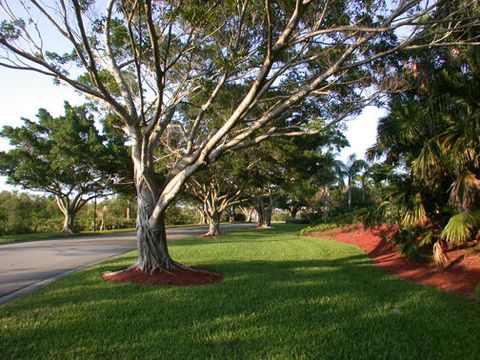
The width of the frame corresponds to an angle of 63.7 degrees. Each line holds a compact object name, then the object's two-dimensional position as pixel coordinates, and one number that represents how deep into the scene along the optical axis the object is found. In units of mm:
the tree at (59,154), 28062
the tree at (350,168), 42812
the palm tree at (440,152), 7762
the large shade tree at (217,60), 7191
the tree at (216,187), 25081
